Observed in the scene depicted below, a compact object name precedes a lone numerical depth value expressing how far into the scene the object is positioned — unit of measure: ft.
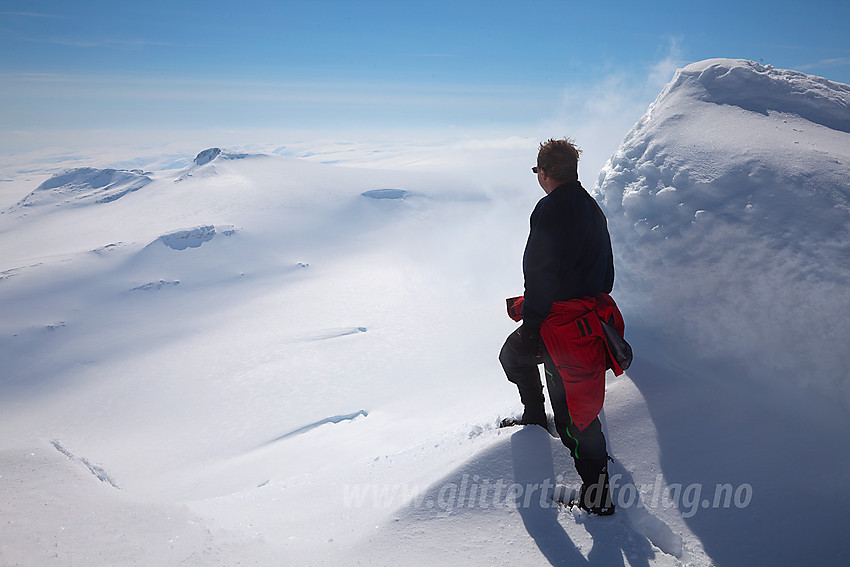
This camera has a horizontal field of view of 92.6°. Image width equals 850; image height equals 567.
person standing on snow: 9.00
